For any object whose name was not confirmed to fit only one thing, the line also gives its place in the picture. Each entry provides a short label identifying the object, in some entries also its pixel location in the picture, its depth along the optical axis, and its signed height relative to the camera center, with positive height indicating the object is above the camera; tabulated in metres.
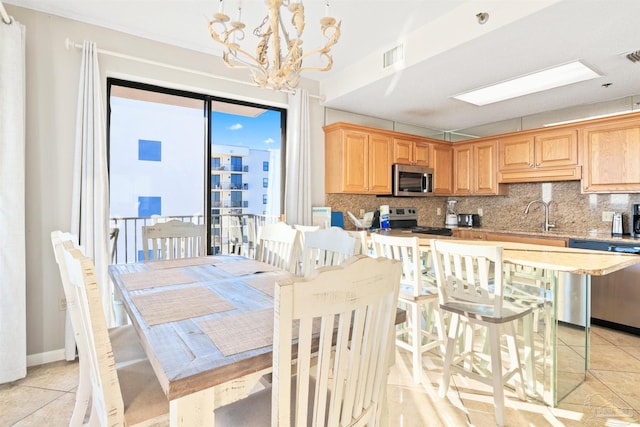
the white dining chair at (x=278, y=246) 2.26 -0.28
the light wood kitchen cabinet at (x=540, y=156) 3.77 +0.66
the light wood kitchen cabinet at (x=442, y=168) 4.78 +0.61
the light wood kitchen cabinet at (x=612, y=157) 3.34 +0.57
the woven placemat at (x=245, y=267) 1.93 -0.37
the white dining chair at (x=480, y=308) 1.73 -0.57
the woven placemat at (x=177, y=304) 1.21 -0.40
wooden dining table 0.84 -0.40
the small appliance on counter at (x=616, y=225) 3.54 -0.16
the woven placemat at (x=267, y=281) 1.56 -0.38
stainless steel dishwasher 2.95 -0.79
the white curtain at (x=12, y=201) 2.20 +0.04
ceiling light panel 2.85 +1.21
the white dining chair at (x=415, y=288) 2.13 -0.56
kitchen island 1.88 -0.76
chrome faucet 4.20 -0.08
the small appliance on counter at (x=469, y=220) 4.91 -0.17
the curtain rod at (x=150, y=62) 2.52 +1.26
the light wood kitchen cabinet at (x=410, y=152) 4.29 +0.78
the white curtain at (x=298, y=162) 3.61 +0.52
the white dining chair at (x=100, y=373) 0.91 -0.58
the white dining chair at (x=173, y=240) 2.49 -0.26
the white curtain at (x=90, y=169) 2.51 +0.29
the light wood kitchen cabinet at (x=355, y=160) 3.81 +0.58
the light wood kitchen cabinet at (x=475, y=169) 4.52 +0.58
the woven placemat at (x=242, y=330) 0.97 -0.40
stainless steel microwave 4.24 +0.38
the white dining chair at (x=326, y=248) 1.75 -0.22
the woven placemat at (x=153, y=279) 1.62 -0.38
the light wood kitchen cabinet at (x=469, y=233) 4.21 -0.32
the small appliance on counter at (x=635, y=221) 3.40 -0.11
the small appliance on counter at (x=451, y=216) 5.01 -0.11
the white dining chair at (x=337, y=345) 0.74 -0.36
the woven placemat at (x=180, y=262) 2.07 -0.37
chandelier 1.59 +0.83
